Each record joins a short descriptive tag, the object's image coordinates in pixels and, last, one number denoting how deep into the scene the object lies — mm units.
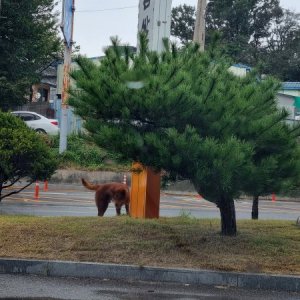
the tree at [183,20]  51094
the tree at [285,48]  47375
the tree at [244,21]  48281
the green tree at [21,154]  12508
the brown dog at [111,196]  12820
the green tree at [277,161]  9094
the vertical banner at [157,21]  12492
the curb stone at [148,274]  8234
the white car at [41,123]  34625
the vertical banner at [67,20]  24234
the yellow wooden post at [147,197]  12273
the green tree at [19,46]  32281
